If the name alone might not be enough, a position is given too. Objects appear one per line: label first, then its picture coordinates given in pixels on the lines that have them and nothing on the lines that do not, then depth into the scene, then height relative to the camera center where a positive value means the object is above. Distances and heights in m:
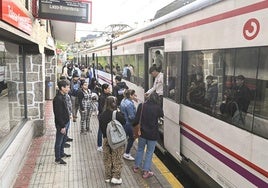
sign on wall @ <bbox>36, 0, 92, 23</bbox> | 6.74 +1.12
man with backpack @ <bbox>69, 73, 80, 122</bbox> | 8.88 -0.93
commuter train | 3.38 -0.26
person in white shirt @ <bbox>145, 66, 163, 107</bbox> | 6.68 -0.43
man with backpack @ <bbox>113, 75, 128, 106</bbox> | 8.49 -0.71
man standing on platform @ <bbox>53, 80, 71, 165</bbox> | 5.60 -0.98
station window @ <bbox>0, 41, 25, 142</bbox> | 5.71 -0.61
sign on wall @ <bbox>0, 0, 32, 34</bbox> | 3.40 +0.59
